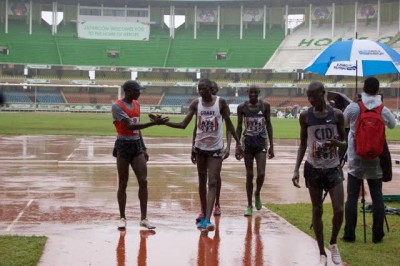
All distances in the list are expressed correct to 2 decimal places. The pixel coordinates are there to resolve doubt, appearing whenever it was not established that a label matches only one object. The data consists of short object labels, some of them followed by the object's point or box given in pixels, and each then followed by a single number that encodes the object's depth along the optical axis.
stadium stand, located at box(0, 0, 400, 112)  74.62
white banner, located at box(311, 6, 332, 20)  81.38
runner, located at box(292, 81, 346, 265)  6.28
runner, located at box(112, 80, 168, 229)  7.72
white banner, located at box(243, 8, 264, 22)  83.88
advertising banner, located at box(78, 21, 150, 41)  82.06
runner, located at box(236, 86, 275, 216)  9.09
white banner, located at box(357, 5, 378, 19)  78.38
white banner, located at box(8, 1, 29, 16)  82.19
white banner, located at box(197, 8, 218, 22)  85.25
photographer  7.13
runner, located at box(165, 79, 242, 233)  7.86
